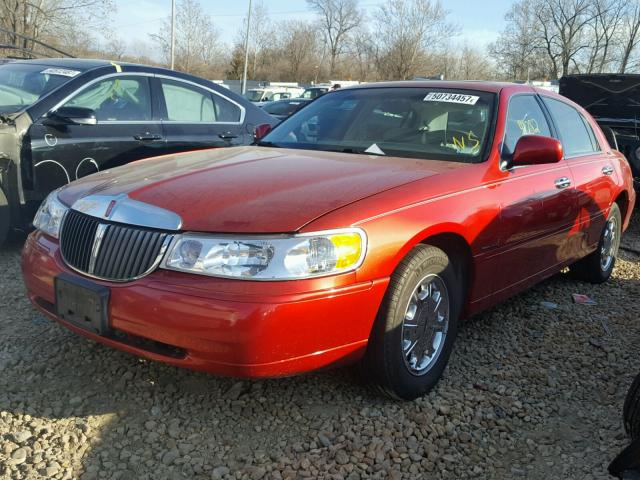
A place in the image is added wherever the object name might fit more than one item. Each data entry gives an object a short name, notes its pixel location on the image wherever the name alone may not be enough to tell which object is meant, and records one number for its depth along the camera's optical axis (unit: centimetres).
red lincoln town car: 236
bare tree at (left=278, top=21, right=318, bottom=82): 6600
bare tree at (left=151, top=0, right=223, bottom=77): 4628
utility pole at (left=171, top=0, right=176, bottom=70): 3312
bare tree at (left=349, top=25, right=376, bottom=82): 6175
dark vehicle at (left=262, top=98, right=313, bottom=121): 1863
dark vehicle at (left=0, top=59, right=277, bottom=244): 455
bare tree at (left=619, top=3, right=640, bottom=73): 5284
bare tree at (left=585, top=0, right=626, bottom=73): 5450
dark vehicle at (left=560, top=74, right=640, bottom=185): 848
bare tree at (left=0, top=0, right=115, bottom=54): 2008
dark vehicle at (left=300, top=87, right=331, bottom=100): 2628
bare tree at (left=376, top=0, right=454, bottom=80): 5325
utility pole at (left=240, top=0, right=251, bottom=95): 3898
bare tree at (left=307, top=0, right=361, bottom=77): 7075
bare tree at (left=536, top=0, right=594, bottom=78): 5628
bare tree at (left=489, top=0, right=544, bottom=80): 5712
